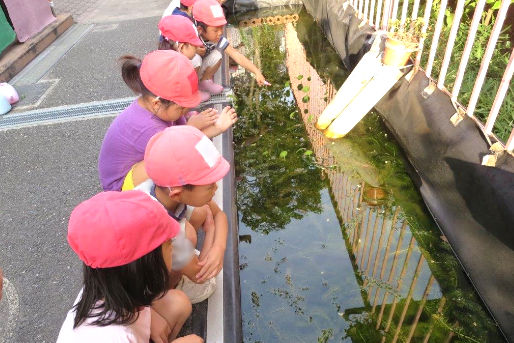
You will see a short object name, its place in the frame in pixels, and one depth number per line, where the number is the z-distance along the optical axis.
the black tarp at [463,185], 2.24
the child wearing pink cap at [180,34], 3.13
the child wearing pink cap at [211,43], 3.61
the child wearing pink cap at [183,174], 1.78
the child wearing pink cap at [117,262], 1.35
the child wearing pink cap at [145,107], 2.23
